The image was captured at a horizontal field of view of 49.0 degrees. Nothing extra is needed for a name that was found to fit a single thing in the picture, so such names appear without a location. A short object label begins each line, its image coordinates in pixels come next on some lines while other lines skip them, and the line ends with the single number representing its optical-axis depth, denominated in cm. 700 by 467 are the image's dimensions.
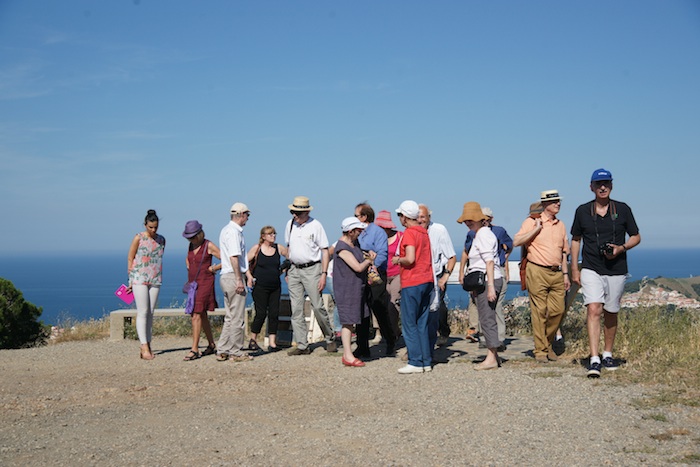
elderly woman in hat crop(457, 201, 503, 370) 895
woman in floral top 1066
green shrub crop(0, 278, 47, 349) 1298
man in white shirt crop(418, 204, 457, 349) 994
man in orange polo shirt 940
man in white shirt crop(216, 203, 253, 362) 1030
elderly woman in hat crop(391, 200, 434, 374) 895
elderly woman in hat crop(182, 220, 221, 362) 1076
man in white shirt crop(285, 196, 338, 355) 1062
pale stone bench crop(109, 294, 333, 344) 1205
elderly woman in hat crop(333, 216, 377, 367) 974
